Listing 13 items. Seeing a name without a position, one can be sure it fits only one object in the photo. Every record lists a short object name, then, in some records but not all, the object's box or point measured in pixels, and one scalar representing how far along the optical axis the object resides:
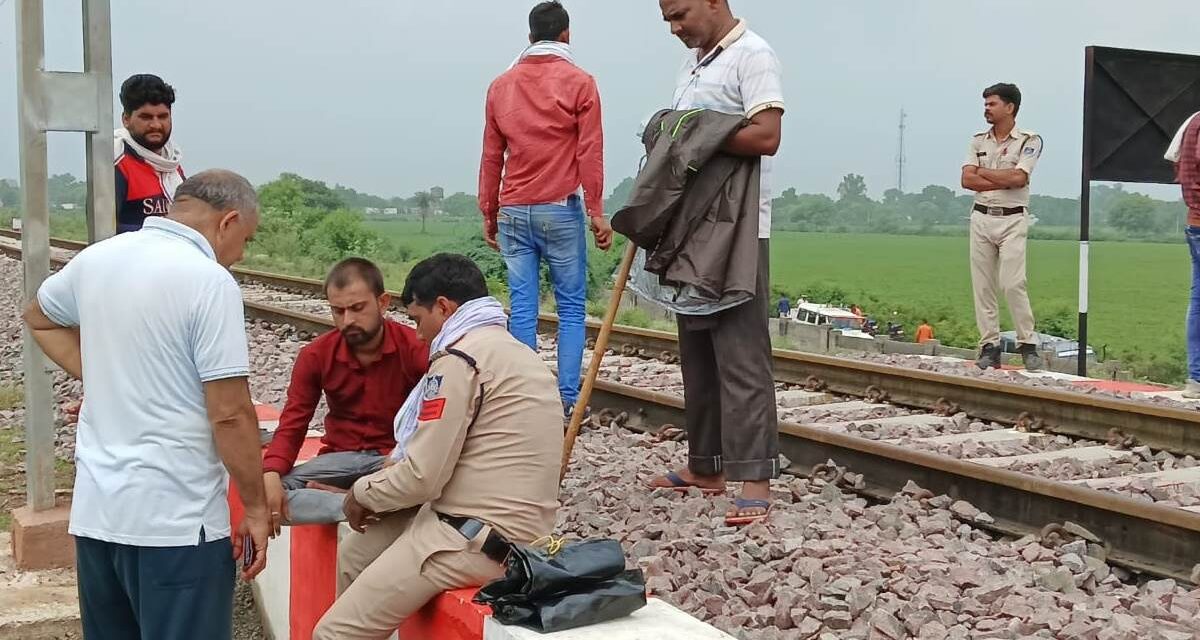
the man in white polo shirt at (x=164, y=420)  3.13
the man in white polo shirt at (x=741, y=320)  4.91
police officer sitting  3.41
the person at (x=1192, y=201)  8.39
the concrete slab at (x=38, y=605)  4.88
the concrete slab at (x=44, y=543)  5.39
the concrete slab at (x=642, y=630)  2.91
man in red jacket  6.75
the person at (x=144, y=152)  5.71
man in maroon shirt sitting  4.34
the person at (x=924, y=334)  16.03
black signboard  11.00
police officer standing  9.99
